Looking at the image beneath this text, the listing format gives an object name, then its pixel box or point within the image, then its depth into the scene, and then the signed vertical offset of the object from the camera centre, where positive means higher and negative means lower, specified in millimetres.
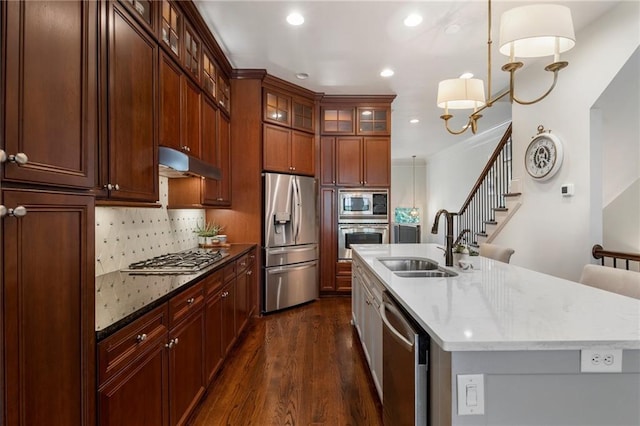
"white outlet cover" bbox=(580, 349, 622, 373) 999 -468
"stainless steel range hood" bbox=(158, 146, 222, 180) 2055 +340
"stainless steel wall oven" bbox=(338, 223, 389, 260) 4781 -346
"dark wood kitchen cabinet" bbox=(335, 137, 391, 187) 4828 +780
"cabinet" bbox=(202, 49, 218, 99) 3005 +1365
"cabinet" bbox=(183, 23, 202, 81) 2569 +1370
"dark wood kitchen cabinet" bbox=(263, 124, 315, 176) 4004 +819
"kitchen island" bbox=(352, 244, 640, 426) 980 -497
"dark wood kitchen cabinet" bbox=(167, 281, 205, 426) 1620 -796
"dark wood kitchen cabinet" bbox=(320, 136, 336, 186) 4816 +792
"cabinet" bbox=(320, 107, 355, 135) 4828 +1421
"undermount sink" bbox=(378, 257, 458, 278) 2523 -425
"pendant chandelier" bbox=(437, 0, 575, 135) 1604 +989
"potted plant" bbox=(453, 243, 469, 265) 2260 -283
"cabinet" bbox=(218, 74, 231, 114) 3516 +1371
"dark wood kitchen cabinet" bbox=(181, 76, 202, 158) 2505 +793
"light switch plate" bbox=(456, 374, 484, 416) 997 -572
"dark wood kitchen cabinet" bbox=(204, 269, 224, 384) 2125 -805
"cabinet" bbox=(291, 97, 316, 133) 4370 +1378
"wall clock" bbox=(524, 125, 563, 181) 3295 +629
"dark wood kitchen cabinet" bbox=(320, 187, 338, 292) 4754 -392
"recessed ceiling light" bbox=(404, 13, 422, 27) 2742 +1703
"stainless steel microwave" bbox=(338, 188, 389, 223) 4797 +94
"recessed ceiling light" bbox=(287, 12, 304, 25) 2746 +1711
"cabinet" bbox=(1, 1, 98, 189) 796 +342
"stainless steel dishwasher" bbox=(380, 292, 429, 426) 1209 -663
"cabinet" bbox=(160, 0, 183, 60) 2158 +1333
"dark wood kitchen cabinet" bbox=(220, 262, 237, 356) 2521 -806
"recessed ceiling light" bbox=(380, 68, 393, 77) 3855 +1733
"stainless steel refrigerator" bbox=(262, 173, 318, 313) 3902 -381
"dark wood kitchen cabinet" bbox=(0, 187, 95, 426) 789 -276
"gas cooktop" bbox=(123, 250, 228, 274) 2037 -373
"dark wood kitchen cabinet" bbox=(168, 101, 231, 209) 2930 +388
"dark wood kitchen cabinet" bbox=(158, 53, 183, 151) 2121 +773
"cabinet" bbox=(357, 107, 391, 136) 4832 +1382
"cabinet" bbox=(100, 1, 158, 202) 1537 +535
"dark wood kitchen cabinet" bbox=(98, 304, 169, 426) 1123 -652
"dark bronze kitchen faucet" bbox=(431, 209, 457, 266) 2230 -224
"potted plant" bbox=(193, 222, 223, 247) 3492 -261
